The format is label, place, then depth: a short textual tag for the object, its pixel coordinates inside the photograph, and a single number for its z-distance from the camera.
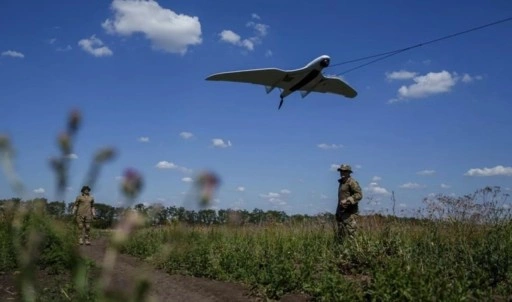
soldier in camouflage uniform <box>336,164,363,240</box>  9.11
